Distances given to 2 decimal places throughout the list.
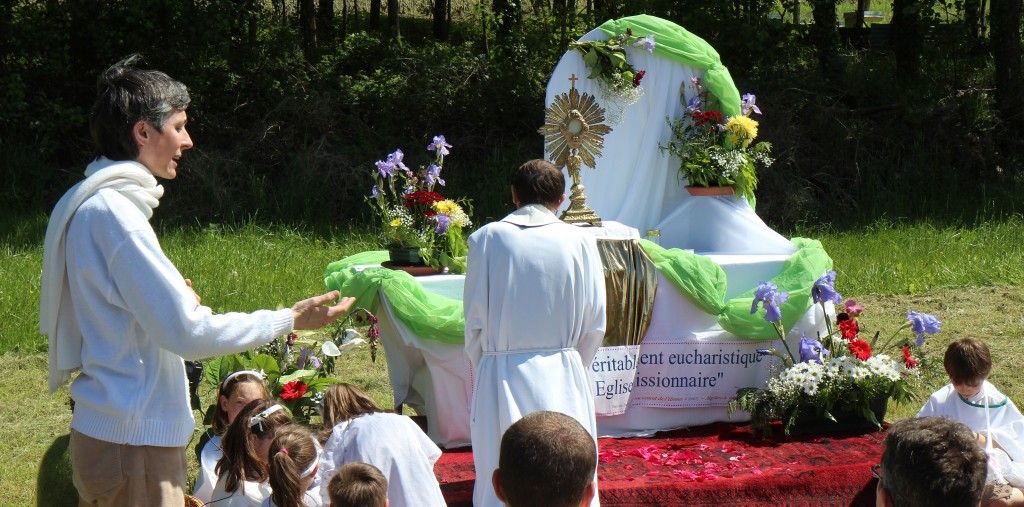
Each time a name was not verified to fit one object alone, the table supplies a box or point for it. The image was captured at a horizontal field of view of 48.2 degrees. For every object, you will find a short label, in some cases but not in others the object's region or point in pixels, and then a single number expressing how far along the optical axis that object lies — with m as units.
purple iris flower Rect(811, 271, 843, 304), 6.54
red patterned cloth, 5.79
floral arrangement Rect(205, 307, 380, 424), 5.64
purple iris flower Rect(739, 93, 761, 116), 8.05
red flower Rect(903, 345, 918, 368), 6.61
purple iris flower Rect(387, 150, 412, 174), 7.05
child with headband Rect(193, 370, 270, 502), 5.03
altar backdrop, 7.94
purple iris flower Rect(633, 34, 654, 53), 7.77
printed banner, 6.77
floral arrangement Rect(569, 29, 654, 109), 7.79
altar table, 6.58
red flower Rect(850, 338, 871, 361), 6.66
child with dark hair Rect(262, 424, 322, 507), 3.99
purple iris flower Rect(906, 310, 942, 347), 6.52
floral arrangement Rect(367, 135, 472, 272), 6.93
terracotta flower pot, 7.89
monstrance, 7.31
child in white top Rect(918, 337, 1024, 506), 5.26
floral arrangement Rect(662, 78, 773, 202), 7.82
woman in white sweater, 3.07
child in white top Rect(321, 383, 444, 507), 4.24
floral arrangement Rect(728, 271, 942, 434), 6.59
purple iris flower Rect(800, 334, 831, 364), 6.68
